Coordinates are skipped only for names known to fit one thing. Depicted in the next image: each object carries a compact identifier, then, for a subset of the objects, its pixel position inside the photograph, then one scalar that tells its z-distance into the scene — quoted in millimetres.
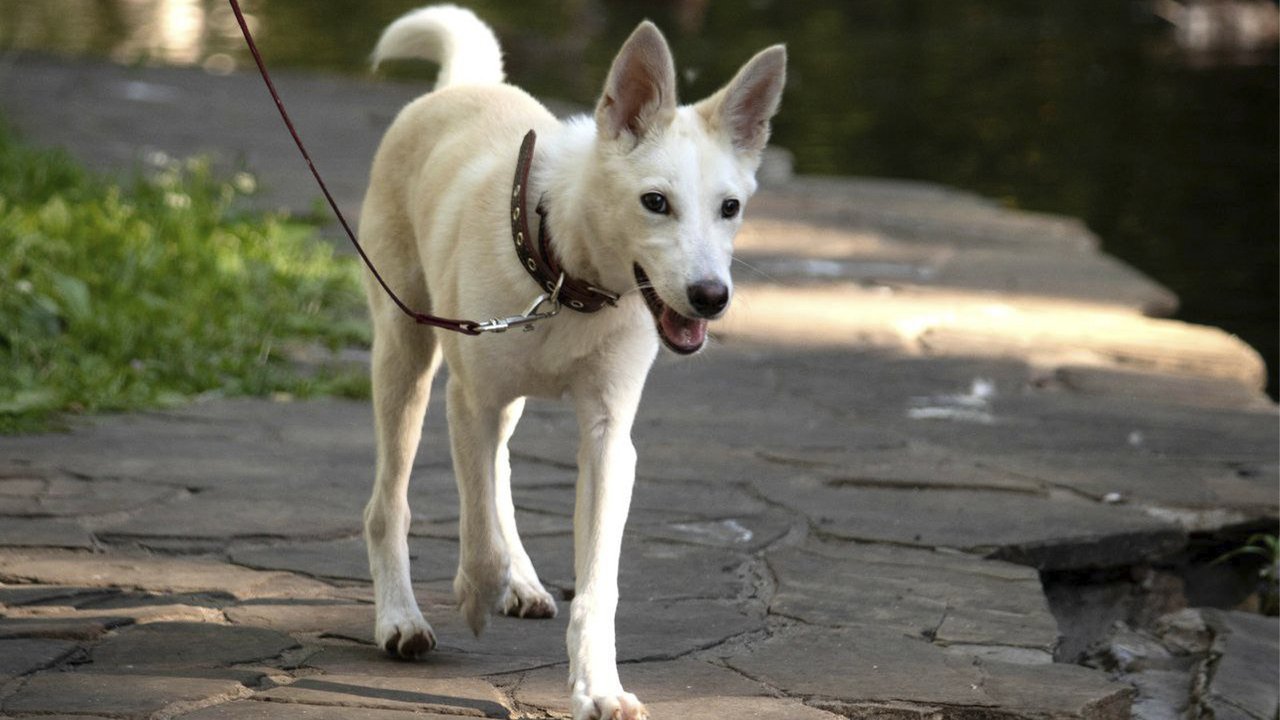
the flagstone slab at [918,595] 8227
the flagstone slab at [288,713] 6730
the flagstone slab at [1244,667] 8039
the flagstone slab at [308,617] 7867
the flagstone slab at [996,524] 9437
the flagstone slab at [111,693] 6699
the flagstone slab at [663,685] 7105
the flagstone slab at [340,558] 8695
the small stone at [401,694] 6910
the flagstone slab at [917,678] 7266
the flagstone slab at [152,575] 8312
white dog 6801
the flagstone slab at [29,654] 7129
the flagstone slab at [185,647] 7316
